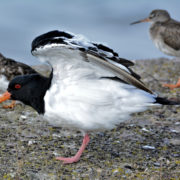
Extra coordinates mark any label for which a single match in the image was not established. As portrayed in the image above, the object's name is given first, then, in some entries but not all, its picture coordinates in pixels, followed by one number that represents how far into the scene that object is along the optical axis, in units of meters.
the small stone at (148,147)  11.09
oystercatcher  8.83
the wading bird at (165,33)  20.66
